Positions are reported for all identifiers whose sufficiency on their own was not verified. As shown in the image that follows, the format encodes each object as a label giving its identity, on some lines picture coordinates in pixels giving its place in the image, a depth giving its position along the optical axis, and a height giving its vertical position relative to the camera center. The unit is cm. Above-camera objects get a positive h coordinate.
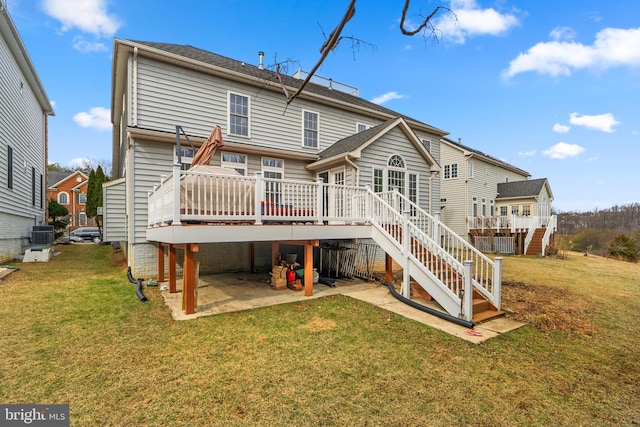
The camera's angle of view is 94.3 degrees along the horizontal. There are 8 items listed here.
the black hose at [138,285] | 655 -180
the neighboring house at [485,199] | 1952 +138
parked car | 2486 -188
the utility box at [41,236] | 1321 -106
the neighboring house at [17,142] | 1012 +297
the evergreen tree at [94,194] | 2156 +144
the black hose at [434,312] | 511 -185
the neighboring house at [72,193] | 3756 +254
